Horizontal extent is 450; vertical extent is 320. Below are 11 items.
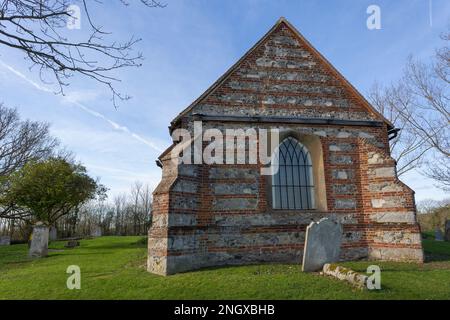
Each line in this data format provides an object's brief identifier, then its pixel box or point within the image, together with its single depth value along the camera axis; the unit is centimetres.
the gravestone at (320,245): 734
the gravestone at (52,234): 2772
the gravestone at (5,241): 2452
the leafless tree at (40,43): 533
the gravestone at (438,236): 2108
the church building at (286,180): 873
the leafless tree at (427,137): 1891
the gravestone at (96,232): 3519
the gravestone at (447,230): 2003
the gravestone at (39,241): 1402
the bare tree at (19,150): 2570
